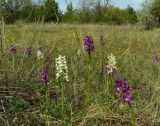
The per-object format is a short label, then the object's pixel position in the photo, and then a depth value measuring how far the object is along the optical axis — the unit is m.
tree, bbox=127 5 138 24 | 25.95
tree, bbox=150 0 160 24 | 22.81
